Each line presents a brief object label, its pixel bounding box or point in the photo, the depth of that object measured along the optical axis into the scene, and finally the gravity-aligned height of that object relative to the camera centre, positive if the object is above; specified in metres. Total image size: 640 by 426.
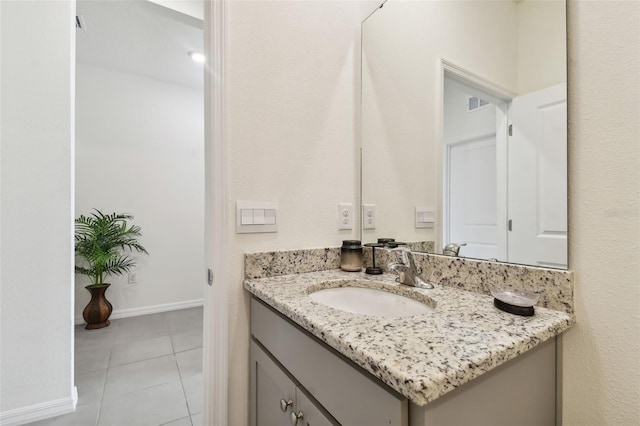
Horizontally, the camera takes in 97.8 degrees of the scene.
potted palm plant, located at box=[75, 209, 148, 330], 2.57 -0.39
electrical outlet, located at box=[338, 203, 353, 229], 1.21 -0.01
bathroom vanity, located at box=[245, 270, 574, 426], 0.42 -0.28
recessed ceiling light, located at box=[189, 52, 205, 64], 2.66 +1.51
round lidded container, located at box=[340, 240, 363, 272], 1.13 -0.18
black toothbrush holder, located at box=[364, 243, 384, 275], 1.08 -0.22
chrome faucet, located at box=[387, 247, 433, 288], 0.89 -0.19
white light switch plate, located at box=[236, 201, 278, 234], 0.99 -0.01
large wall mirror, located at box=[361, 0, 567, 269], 0.72 +0.28
